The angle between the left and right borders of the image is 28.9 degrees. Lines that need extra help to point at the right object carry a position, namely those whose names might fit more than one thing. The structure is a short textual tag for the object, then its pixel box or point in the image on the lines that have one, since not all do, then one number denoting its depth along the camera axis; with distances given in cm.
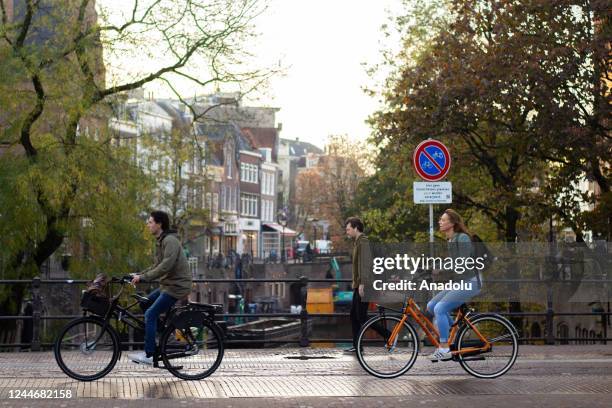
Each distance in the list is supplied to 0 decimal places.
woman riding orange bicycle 1234
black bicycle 1209
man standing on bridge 1482
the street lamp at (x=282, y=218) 8206
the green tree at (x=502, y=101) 2811
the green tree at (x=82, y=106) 2622
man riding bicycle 1204
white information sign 1664
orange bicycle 1236
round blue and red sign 1695
